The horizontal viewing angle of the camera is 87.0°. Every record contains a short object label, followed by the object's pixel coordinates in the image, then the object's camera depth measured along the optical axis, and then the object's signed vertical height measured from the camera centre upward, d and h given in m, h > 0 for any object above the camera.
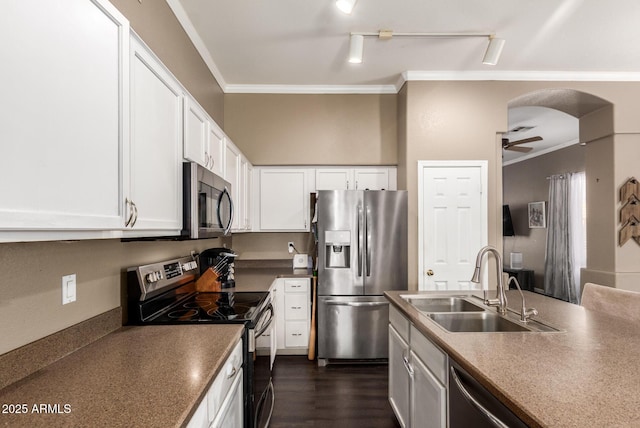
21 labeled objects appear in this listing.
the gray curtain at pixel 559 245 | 5.57 -0.44
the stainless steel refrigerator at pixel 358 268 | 3.30 -0.47
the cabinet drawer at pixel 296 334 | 3.46 -1.16
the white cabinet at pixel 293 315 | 3.46 -0.97
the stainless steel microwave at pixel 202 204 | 1.66 +0.09
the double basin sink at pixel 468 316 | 1.61 -0.52
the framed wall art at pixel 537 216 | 6.27 +0.08
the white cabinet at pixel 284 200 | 3.84 +0.24
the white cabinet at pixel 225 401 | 1.09 -0.68
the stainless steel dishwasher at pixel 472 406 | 1.00 -0.61
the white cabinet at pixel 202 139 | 1.75 +0.49
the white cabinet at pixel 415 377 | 1.47 -0.81
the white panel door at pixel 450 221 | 3.39 -0.01
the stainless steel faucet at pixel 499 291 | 1.69 -0.38
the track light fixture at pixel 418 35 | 2.58 +1.38
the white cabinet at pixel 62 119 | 0.73 +0.26
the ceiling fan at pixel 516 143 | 4.28 +1.01
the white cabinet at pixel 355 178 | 3.88 +0.49
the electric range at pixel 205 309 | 1.73 -0.52
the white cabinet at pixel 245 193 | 3.19 +0.28
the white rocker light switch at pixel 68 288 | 1.30 -0.26
